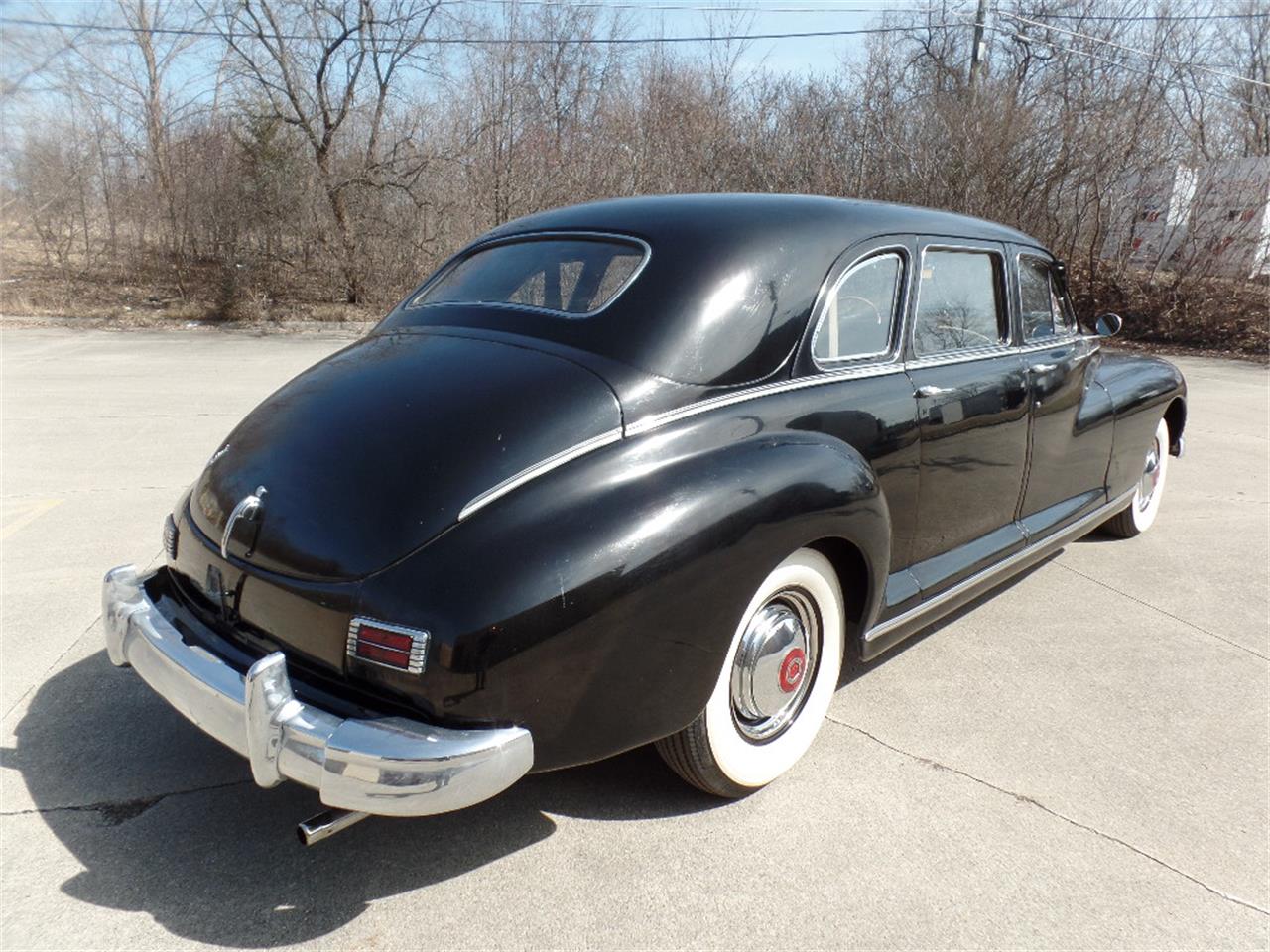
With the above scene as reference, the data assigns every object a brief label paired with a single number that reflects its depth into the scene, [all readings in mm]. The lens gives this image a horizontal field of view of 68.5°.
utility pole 16984
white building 13875
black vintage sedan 2133
